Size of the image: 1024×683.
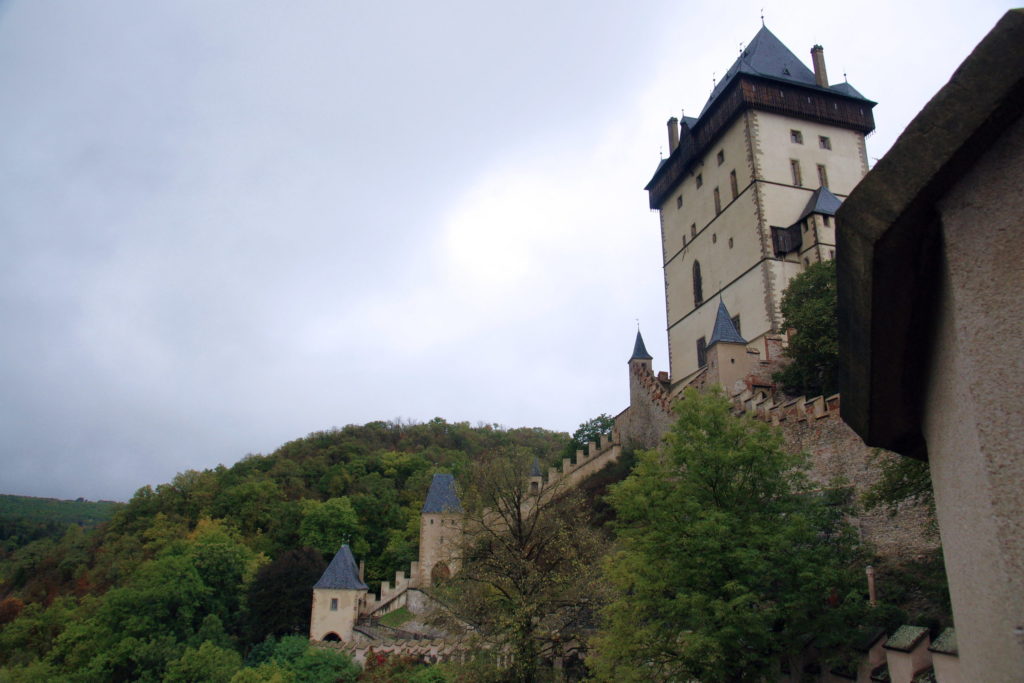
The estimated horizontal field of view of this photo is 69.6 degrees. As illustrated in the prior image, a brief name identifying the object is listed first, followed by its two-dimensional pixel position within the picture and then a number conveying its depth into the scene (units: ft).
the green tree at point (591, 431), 173.27
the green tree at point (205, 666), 107.65
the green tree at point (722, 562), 40.55
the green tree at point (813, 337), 85.76
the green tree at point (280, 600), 138.41
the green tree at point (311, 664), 101.81
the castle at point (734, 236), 111.14
